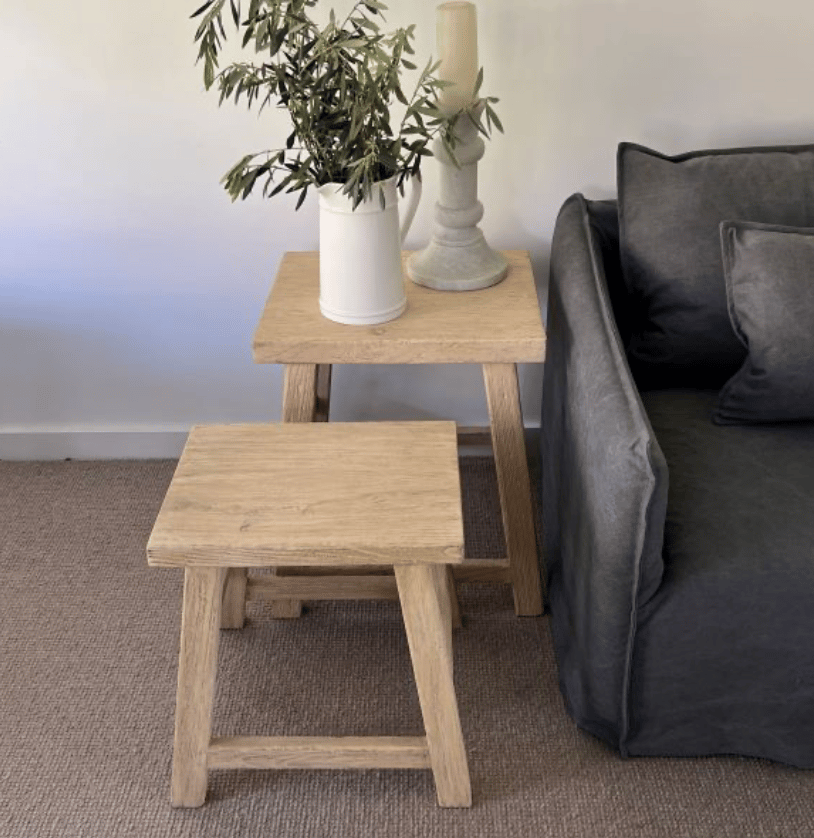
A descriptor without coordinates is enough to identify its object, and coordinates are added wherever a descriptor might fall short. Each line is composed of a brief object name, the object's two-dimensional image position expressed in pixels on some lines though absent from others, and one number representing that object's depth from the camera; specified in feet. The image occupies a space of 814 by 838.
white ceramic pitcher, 6.09
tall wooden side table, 6.26
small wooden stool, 5.19
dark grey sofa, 5.41
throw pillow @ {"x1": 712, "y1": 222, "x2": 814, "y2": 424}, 6.03
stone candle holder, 6.65
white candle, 6.19
